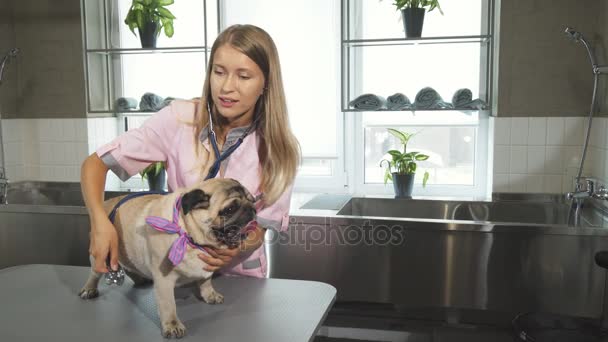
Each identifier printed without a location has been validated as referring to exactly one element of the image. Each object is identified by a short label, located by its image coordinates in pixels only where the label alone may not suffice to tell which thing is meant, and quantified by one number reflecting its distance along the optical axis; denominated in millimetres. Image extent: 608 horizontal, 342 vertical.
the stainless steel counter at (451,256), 2545
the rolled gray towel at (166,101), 3438
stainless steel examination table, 1232
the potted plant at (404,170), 3286
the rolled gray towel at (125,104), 3510
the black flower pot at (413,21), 3059
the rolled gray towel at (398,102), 3137
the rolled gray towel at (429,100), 3074
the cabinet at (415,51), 3145
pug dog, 1214
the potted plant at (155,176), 3443
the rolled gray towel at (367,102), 3145
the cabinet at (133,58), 3487
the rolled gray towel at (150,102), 3432
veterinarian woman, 1419
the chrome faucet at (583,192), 2627
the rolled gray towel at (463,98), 3055
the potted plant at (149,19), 3342
